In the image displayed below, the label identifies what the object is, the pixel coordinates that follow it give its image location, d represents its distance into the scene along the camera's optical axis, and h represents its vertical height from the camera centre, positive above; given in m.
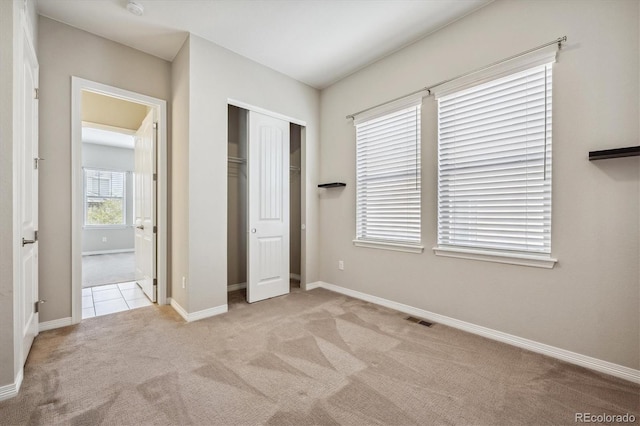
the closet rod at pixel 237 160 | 3.96 +0.73
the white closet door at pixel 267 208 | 3.54 +0.04
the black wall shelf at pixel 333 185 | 3.80 +0.37
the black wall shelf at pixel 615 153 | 1.75 +0.39
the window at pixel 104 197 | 7.36 +0.35
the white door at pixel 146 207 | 3.45 +0.05
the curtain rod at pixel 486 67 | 2.12 +1.29
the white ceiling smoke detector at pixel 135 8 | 2.47 +1.83
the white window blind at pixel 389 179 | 3.08 +0.39
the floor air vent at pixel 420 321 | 2.80 -1.13
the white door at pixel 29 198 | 1.98 +0.10
